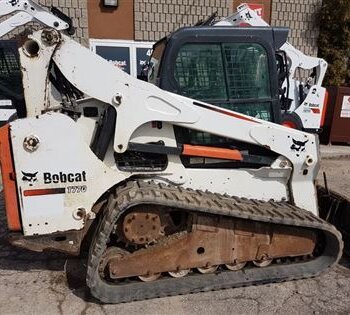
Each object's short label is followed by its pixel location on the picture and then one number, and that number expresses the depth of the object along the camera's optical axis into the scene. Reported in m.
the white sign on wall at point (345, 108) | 9.76
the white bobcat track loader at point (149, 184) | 3.15
